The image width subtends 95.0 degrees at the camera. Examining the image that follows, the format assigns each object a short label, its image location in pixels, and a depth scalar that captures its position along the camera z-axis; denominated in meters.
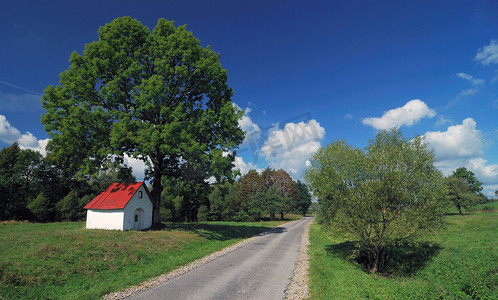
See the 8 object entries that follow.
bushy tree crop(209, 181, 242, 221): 60.18
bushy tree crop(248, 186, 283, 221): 61.28
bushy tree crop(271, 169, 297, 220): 71.51
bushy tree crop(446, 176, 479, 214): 54.94
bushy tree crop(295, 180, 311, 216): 106.14
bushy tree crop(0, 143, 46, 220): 42.88
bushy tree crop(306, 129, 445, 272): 14.91
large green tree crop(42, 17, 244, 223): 21.20
